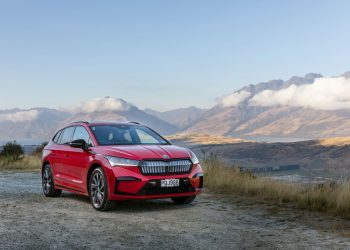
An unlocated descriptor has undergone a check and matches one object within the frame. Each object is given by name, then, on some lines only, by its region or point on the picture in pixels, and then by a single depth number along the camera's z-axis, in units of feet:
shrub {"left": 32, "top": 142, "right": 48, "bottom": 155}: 101.18
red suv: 27.04
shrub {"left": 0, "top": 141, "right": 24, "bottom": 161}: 83.37
